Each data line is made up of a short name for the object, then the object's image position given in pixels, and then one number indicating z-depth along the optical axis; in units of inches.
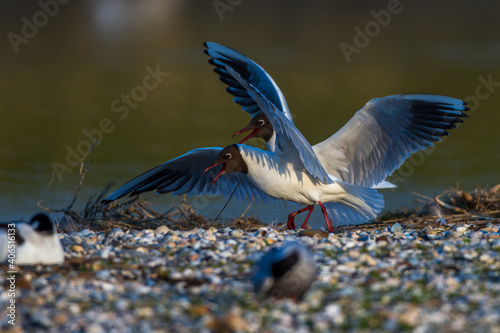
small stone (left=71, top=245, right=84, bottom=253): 484.4
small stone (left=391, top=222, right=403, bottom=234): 576.1
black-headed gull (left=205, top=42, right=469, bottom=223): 641.0
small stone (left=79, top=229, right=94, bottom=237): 552.7
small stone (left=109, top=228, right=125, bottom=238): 541.6
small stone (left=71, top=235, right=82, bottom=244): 514.9
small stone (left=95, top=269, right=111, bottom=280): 417.7
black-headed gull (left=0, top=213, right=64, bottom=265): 428.5
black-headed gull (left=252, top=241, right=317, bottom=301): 367.6
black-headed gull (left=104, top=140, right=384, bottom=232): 601.9
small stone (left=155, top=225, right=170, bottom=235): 566.5
